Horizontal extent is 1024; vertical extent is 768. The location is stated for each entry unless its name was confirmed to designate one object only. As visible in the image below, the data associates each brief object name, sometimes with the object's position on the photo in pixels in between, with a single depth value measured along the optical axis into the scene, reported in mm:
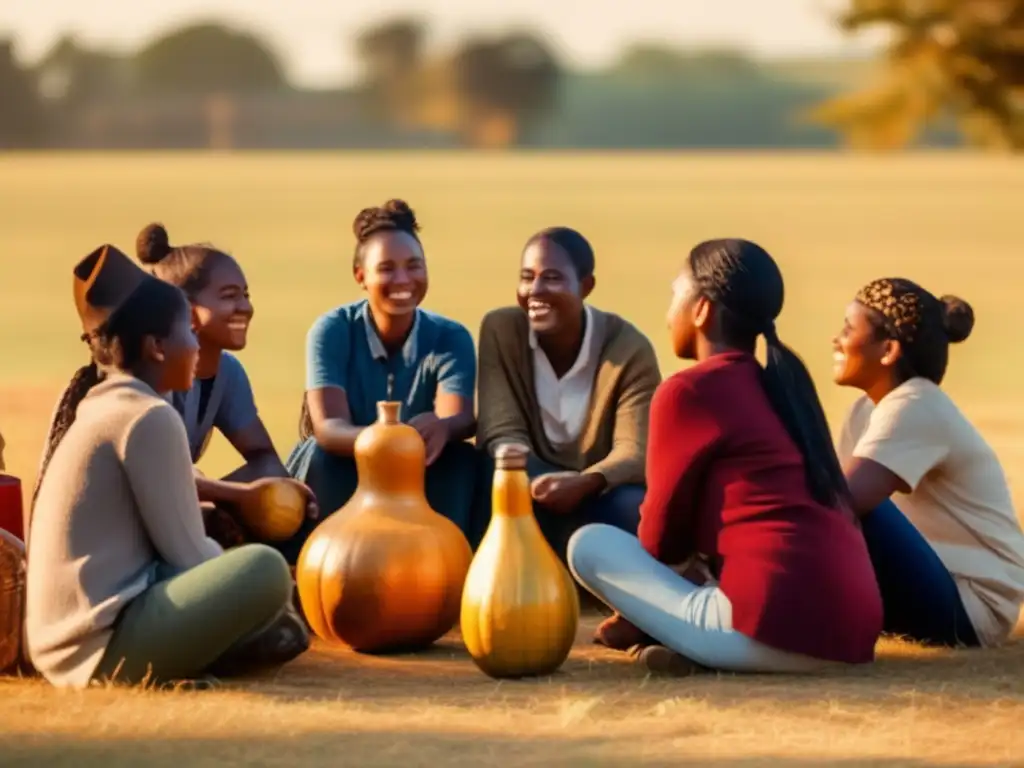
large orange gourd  11969
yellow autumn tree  50200
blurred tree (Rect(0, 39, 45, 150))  148402
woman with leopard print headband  11969
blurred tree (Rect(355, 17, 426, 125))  164600
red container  12290
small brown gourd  12741
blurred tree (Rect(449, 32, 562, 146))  162850
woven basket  11381
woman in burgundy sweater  11074
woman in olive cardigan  13439
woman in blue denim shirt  13473
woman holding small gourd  12967
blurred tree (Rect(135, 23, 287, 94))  165912
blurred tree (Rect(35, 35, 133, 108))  155522
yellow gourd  11128
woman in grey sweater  10718
